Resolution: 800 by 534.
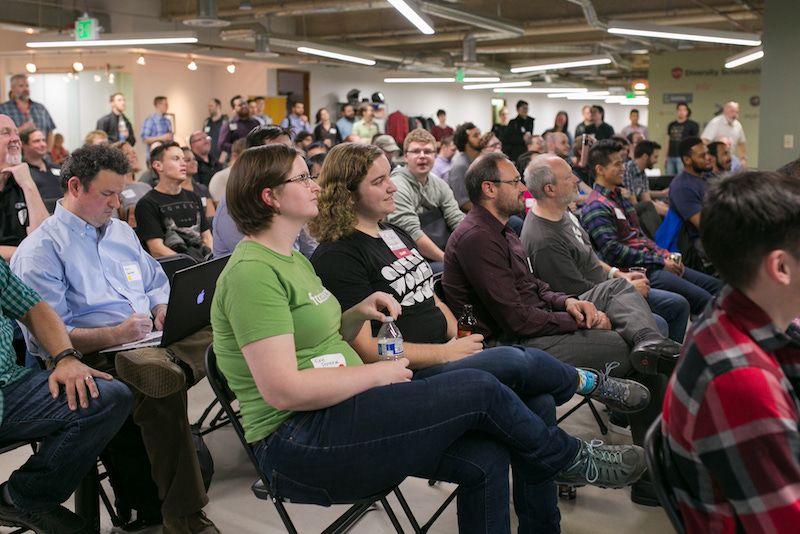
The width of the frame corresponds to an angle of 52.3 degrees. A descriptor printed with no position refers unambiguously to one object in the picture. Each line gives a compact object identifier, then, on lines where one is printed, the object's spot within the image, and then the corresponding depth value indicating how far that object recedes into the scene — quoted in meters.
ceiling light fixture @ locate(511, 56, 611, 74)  14.24
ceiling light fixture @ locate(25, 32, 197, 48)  11.15
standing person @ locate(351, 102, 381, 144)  14.14
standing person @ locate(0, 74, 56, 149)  9.08
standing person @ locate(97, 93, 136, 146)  11.88
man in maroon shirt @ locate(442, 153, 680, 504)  3.00
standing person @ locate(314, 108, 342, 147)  14.01
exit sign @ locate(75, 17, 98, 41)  11.21
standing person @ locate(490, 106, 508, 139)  13.26
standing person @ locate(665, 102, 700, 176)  13.48
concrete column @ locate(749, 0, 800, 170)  8.69
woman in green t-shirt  1.88
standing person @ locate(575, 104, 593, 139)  13.49
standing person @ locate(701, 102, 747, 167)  11.59
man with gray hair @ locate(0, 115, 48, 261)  3.58
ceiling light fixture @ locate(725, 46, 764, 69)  12.12
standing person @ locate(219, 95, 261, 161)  10.70
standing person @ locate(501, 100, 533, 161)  12.99
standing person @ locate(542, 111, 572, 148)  12.84
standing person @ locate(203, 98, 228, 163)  13.51
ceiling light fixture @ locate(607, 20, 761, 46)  10.32
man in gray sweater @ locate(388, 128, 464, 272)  4.96
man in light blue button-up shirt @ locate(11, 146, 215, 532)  2.49
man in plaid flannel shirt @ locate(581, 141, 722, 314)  4.35
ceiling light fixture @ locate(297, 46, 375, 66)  12.73
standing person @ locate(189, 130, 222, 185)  7.94
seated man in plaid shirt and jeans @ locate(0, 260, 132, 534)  2.21
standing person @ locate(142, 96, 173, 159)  12.25
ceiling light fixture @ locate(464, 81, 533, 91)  20.11
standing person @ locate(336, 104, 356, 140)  15.31
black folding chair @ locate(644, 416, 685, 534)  1.34
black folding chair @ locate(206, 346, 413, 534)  2.00
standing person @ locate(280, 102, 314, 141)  13.60
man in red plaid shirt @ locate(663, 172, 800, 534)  1.18
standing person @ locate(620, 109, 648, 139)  16.56
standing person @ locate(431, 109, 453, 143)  15.71
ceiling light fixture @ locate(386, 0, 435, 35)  8.98
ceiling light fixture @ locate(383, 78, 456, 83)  18.92
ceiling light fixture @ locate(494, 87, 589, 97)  22.68
